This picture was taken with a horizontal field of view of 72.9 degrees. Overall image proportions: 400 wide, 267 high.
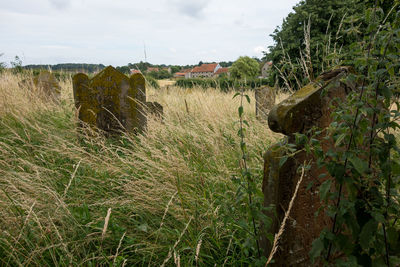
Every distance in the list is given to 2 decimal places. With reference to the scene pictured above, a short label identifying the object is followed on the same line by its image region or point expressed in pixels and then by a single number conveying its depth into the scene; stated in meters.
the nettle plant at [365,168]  0.99
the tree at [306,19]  14.55
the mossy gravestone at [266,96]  5.45
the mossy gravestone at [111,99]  3.56
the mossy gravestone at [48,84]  5.58
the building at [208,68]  63.87
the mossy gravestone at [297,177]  1.35
